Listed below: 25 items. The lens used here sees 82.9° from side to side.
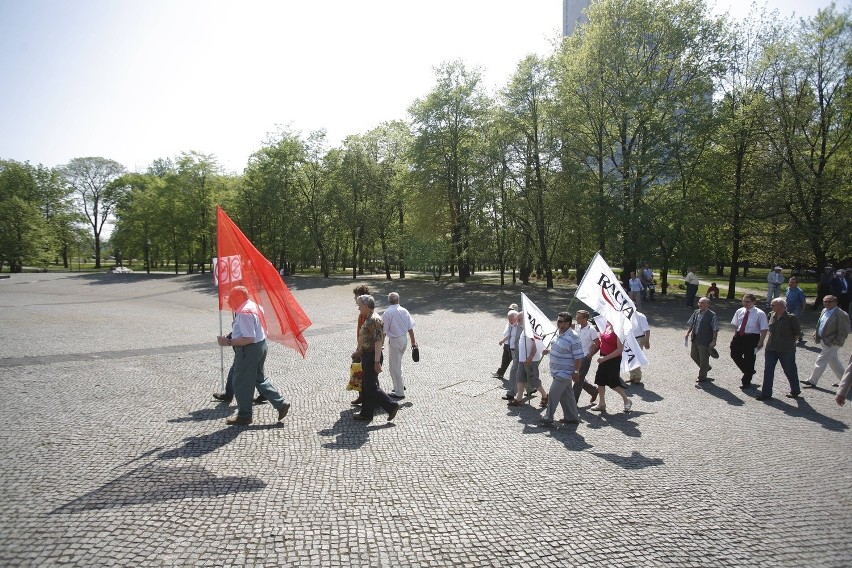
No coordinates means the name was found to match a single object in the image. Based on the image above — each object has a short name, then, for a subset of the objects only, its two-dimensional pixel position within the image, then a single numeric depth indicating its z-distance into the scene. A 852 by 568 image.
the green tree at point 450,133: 38.41
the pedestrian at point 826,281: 18.89
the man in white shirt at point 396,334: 9.48
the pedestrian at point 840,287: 17.00
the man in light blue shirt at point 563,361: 7.83
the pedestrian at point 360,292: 8.77
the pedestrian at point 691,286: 24.81
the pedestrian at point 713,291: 20.82
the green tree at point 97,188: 69.00
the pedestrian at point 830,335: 10.26
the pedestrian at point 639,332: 10.87
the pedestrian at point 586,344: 9.02
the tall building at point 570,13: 95.19
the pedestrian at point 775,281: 18.63
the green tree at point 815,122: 24.59
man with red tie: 10.84
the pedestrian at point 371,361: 7.98
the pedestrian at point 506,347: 10.05
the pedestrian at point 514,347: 9.62
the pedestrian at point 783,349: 9.83
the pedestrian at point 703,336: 11.23
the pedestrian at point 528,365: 9.12
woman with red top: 9.01
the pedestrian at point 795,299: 15.11
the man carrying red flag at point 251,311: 7.51
